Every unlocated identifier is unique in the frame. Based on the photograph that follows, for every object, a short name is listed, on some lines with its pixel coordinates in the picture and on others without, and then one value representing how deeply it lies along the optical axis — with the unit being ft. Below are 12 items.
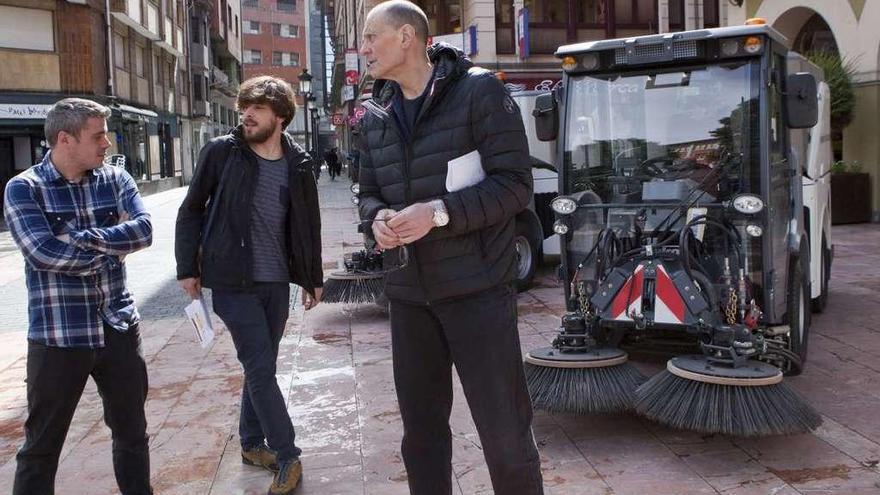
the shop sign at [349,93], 107.45
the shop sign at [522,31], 76.84
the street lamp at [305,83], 76.79
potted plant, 49.37
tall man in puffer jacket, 9.05
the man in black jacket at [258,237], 13.11
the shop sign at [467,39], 79.25
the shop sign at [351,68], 96.17
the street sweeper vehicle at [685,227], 14.44
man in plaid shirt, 10.64
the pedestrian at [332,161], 147.02
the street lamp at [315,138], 90.80
